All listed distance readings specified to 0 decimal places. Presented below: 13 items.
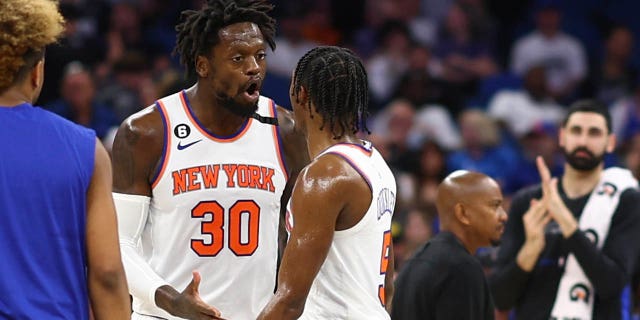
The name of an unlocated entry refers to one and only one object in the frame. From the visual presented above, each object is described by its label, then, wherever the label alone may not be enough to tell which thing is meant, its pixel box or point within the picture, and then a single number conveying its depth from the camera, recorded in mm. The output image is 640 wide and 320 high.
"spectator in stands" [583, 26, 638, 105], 23750
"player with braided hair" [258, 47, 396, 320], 7758
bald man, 10141
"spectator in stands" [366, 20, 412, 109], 23547
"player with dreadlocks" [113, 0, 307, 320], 9297
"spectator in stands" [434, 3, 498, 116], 23969
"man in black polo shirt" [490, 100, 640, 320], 12594
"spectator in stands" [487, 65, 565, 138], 22766
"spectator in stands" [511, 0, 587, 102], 24078
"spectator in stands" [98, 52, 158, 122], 19609
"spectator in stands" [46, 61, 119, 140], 19172
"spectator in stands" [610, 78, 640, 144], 22339
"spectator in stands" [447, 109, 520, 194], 20891
